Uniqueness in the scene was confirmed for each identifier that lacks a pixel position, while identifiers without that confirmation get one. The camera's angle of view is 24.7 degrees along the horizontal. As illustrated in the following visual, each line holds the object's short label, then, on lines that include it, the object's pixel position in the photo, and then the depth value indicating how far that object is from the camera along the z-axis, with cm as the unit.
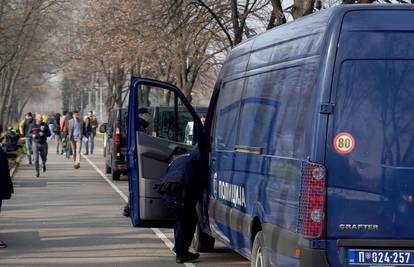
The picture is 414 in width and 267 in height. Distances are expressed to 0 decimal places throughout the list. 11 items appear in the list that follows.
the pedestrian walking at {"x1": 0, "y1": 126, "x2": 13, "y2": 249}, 1223
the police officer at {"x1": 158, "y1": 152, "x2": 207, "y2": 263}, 1097
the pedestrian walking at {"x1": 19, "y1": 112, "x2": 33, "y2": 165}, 3155
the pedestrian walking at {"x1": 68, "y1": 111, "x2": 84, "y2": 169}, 2978
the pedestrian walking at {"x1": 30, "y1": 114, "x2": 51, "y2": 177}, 2561
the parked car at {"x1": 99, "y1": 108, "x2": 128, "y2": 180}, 2464
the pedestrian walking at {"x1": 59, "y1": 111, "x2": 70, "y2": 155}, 3456
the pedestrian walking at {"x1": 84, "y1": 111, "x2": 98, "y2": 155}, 3681
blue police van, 709
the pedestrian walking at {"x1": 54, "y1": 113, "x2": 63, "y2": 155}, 4348
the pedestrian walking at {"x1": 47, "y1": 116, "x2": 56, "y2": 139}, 5020
